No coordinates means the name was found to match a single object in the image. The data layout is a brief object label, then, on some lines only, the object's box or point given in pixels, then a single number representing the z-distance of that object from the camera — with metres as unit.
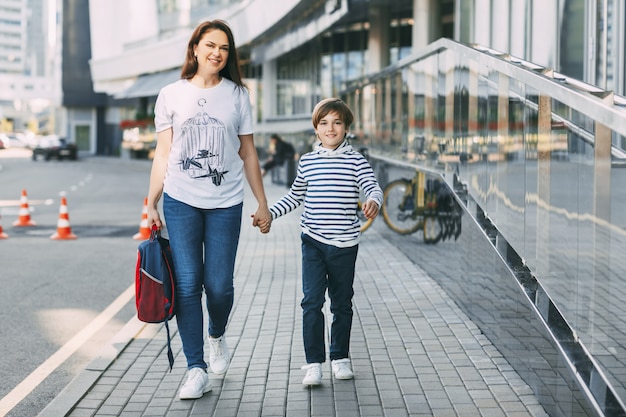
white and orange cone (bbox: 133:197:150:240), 13.81
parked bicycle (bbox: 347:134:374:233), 13.29
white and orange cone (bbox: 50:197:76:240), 13.91
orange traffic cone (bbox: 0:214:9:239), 13.86
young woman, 4.97
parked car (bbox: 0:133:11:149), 94.31
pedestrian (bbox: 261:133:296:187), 26.86
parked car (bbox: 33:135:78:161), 62.89
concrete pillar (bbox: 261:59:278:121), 50.38
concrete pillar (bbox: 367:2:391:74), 34.31
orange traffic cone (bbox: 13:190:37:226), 16.02
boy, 5.22
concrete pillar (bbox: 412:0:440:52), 28.38
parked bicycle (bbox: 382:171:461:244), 8.38
